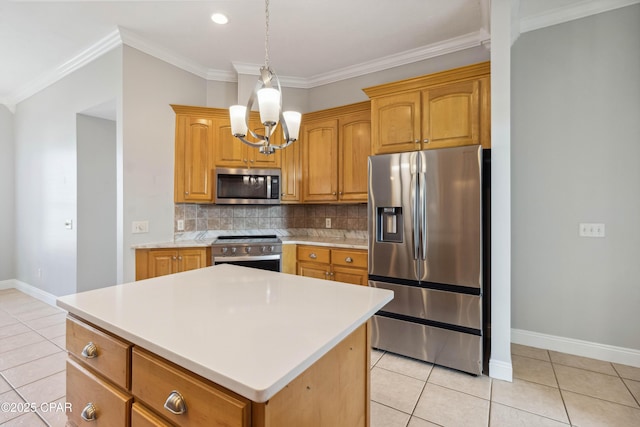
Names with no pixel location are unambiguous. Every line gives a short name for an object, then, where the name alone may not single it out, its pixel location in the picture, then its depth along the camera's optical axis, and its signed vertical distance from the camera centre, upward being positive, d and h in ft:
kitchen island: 2.37 -1.20
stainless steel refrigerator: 7.16 -1.03
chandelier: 5.59 +1.77
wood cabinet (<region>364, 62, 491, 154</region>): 7.66 +2.82
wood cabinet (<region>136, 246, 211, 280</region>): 9.68 -1.54
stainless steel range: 10.12 -1.36
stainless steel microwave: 11.14 +1.06
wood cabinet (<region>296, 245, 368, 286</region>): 9.46 -1.69
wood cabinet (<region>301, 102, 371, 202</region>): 10.57 +2.25
